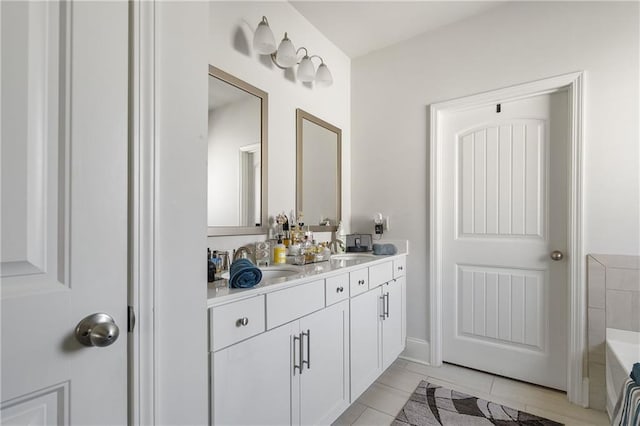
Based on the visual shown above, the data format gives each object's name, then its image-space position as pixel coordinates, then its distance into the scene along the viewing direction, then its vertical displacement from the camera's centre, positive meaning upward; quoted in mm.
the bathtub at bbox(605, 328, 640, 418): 1533 -742
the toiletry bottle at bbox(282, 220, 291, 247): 1932 -136
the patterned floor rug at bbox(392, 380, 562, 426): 1694 -1171
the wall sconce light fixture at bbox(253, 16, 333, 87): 1721 +986
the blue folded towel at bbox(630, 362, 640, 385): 1125 -609
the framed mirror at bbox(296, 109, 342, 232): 2193 +320
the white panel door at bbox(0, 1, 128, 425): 545 +5
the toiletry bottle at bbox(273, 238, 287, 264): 1783 -248
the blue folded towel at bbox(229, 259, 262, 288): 1127 -240
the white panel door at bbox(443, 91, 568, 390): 2018 -185
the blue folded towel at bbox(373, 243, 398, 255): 2281 -276
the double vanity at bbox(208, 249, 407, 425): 1045 -576
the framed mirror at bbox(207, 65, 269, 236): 1612 +319
